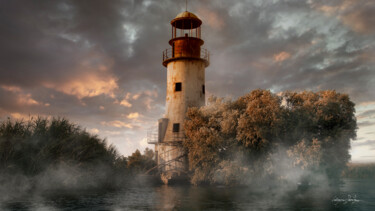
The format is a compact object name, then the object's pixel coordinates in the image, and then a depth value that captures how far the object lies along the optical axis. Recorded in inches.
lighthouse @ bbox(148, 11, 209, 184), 1738.4
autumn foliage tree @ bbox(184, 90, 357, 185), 1288.1
